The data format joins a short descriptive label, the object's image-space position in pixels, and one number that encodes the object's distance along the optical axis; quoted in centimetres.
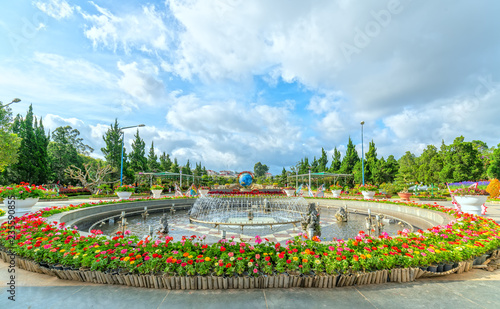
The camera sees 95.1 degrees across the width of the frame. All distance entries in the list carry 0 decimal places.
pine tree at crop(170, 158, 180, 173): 5269
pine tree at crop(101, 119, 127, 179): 3509
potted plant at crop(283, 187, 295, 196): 2717
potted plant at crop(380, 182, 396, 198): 2566
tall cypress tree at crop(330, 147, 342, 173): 5398
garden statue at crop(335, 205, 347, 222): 1286
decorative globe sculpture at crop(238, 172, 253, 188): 3009
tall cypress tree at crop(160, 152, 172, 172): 5536
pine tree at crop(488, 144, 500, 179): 3272
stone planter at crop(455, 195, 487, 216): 880
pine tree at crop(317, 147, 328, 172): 5922
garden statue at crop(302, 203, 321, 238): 901
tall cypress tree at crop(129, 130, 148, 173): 4075
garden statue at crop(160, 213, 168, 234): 995
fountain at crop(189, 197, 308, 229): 1347
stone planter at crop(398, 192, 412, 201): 1959
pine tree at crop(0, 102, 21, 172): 1759
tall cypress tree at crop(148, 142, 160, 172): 4888
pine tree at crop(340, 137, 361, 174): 4809
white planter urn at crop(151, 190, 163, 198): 2223
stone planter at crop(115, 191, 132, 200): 1931
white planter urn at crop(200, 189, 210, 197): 2483
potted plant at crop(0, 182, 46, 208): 852
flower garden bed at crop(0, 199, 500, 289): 385
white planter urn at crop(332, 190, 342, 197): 2491
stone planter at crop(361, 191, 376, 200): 2188
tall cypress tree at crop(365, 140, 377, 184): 4325
